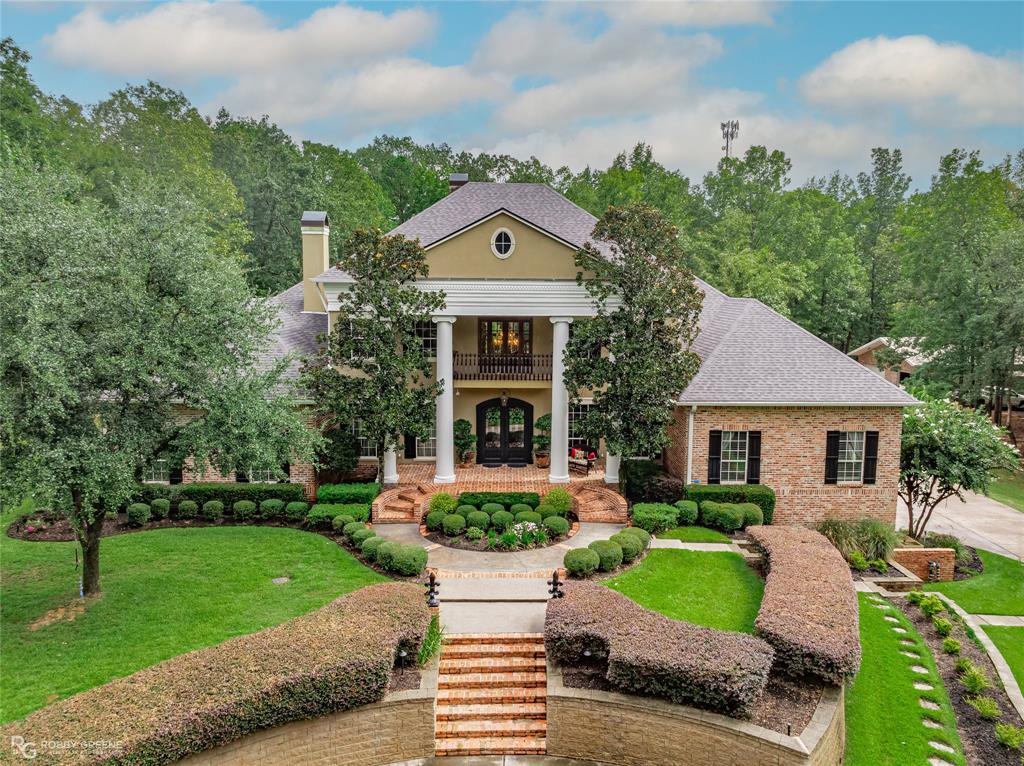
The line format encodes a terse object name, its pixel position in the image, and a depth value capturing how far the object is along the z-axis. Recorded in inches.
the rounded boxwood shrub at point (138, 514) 706.2
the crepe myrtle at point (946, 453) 704.4
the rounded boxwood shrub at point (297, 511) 722.8
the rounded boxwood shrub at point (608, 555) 583.2
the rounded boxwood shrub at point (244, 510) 735.7
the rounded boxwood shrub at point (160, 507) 722.8
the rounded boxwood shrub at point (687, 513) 719.7
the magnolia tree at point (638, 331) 735.7
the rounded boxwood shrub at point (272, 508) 733.3
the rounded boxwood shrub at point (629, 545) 607.8
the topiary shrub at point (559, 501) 727.1
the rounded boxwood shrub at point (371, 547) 613.0
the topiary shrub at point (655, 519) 698.2
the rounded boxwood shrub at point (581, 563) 569.0
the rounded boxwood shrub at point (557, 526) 670.5
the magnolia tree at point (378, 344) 737.6
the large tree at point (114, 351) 413.4
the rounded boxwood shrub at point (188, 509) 735.1
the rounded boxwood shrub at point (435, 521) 689.6
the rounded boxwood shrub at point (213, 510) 731.4
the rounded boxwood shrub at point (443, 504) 712.4
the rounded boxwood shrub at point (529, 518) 694.5
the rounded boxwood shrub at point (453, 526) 675.4
